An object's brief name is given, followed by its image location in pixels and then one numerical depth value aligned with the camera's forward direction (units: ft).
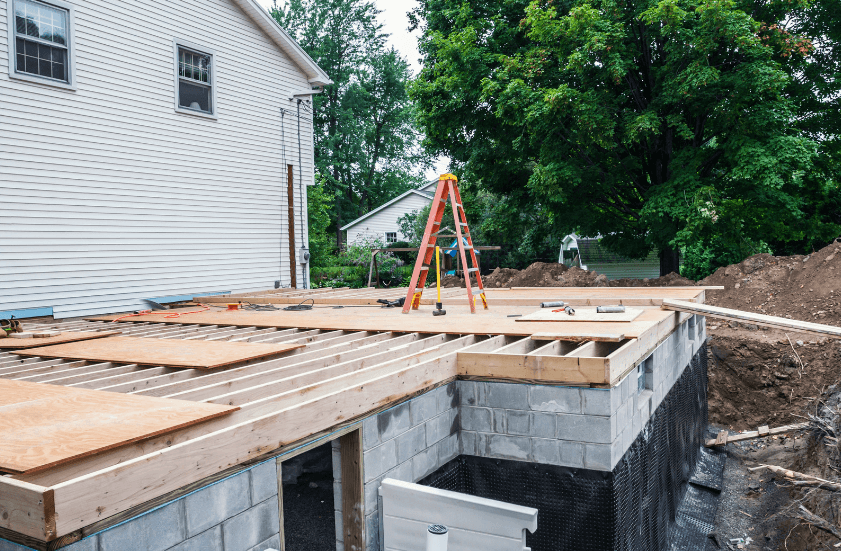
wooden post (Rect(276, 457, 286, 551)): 9.95
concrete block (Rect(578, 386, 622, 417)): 13.20
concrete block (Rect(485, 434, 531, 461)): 14.35
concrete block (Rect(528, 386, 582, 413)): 13.60
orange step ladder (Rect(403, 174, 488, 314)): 23.28
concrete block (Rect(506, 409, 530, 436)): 14.32
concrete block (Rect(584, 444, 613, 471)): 13.32
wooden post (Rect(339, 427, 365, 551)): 11.89
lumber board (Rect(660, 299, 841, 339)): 18.69
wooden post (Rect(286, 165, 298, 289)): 45.06
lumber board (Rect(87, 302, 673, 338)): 17.80
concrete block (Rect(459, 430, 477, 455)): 15.19
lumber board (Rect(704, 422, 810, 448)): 27.22
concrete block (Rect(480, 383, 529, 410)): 14.26
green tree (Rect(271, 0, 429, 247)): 124.67
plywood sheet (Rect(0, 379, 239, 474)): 7.63
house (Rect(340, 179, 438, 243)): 111.65
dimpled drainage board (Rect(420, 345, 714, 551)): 13.64
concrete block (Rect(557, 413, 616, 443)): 13.32
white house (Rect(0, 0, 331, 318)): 28.78
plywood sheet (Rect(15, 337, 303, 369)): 14.40
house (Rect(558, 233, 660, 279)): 77.97
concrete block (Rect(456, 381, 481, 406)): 14.97
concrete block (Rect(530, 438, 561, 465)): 13.97
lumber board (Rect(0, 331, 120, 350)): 18.37
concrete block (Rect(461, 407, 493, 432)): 14.84
